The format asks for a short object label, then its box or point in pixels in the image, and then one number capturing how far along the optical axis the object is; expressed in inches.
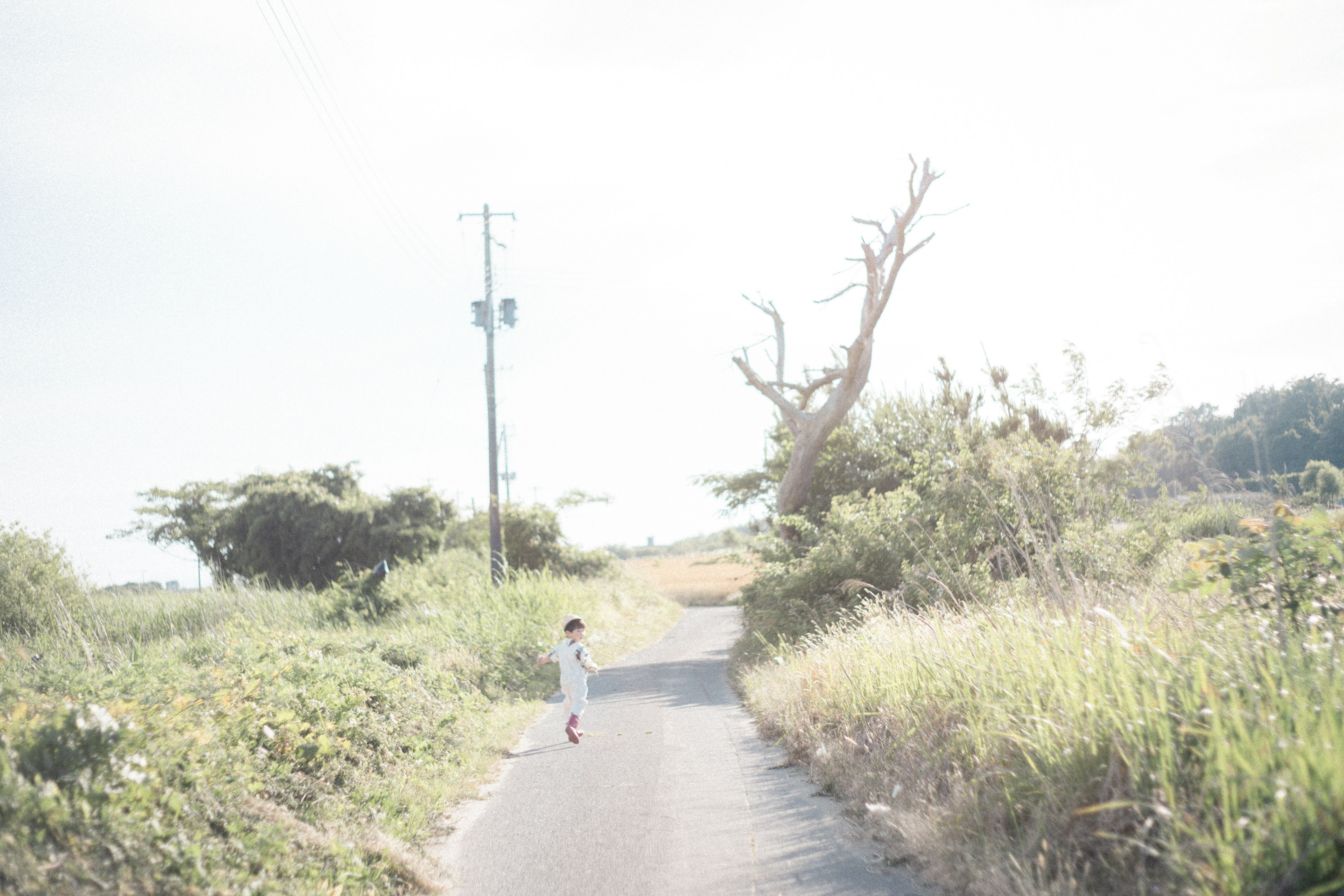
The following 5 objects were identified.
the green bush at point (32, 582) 559.2
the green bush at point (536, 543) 1176.2
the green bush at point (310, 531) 1136.2
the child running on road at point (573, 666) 348.8
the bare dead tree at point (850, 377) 741.9
